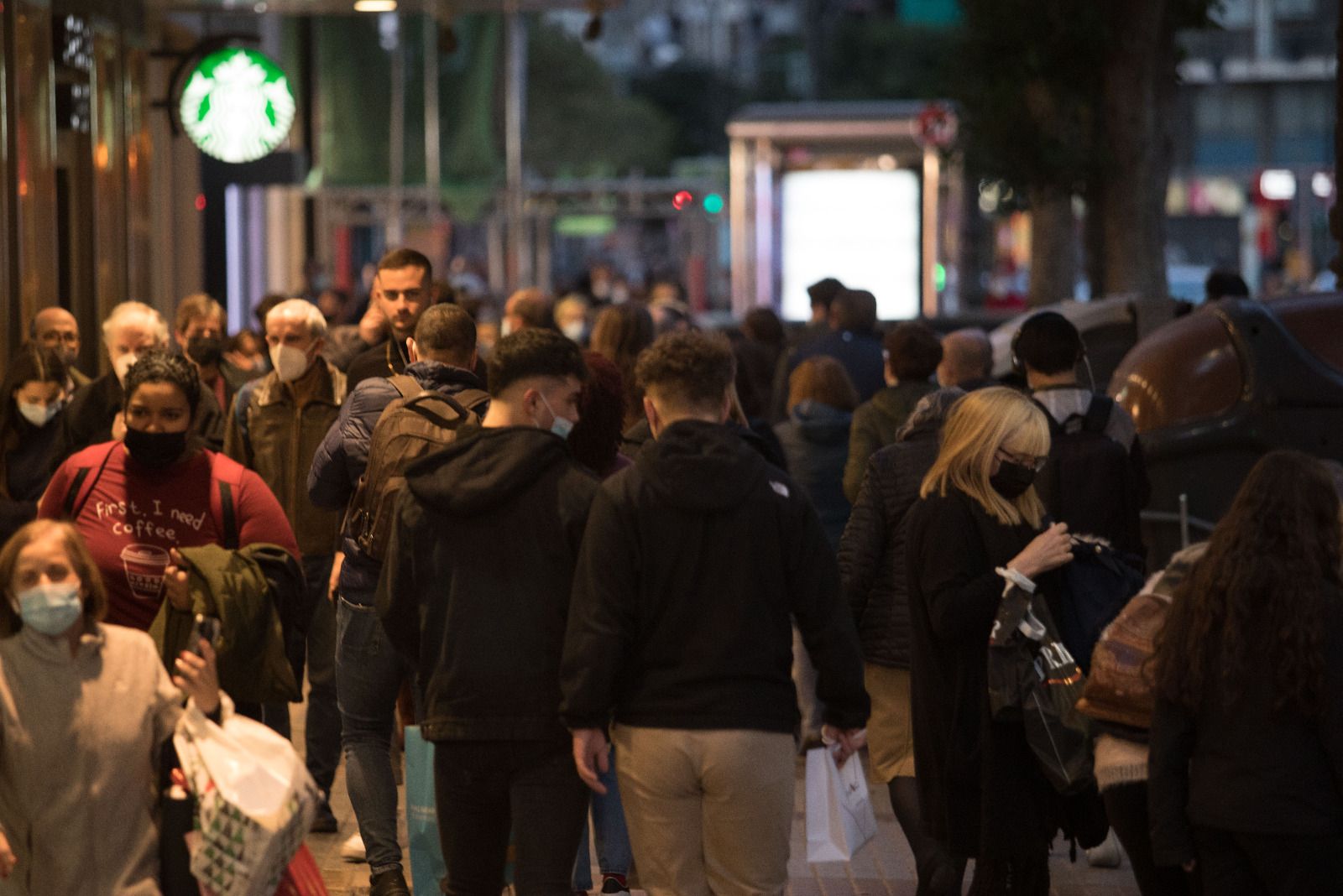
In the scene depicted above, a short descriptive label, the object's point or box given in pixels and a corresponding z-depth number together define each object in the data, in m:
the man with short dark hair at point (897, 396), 17.81
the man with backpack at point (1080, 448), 14.09
